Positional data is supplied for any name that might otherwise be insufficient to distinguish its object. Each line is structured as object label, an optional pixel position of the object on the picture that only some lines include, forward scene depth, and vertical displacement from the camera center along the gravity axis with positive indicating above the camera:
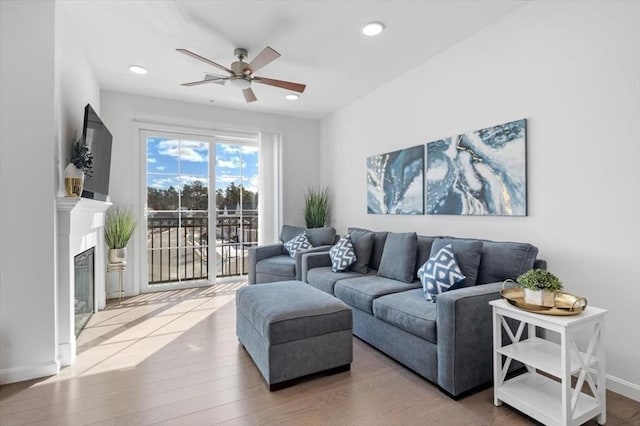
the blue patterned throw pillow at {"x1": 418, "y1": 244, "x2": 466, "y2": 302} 2.31 -0.46
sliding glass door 4.53 +0.06
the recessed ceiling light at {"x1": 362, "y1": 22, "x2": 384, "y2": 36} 2.66 +1.58
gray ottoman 2.04 -0.82
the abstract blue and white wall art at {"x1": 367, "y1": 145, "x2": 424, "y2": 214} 3.47 +0.36
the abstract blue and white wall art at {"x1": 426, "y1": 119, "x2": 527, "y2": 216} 2.50 +0.35
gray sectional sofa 1.93 -0.67
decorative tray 1.69 -0.51
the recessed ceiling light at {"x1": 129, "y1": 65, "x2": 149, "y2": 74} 3.46 +1.58
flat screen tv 2.64 +0.55
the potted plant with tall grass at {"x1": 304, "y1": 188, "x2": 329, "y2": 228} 4.98 +0.01
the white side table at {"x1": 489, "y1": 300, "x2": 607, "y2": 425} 1.59 -0.83
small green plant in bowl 1.74 -0.41
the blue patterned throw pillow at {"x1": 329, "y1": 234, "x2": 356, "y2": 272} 3.38 -0.47
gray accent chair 3.98 -0.61
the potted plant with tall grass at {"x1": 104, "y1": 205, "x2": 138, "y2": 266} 3.83 -0.29
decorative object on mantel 2.40 +0.35
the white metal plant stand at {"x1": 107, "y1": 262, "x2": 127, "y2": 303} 3.80 -0.68
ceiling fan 2.97 +1.30
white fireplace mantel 2.35 -0.40
